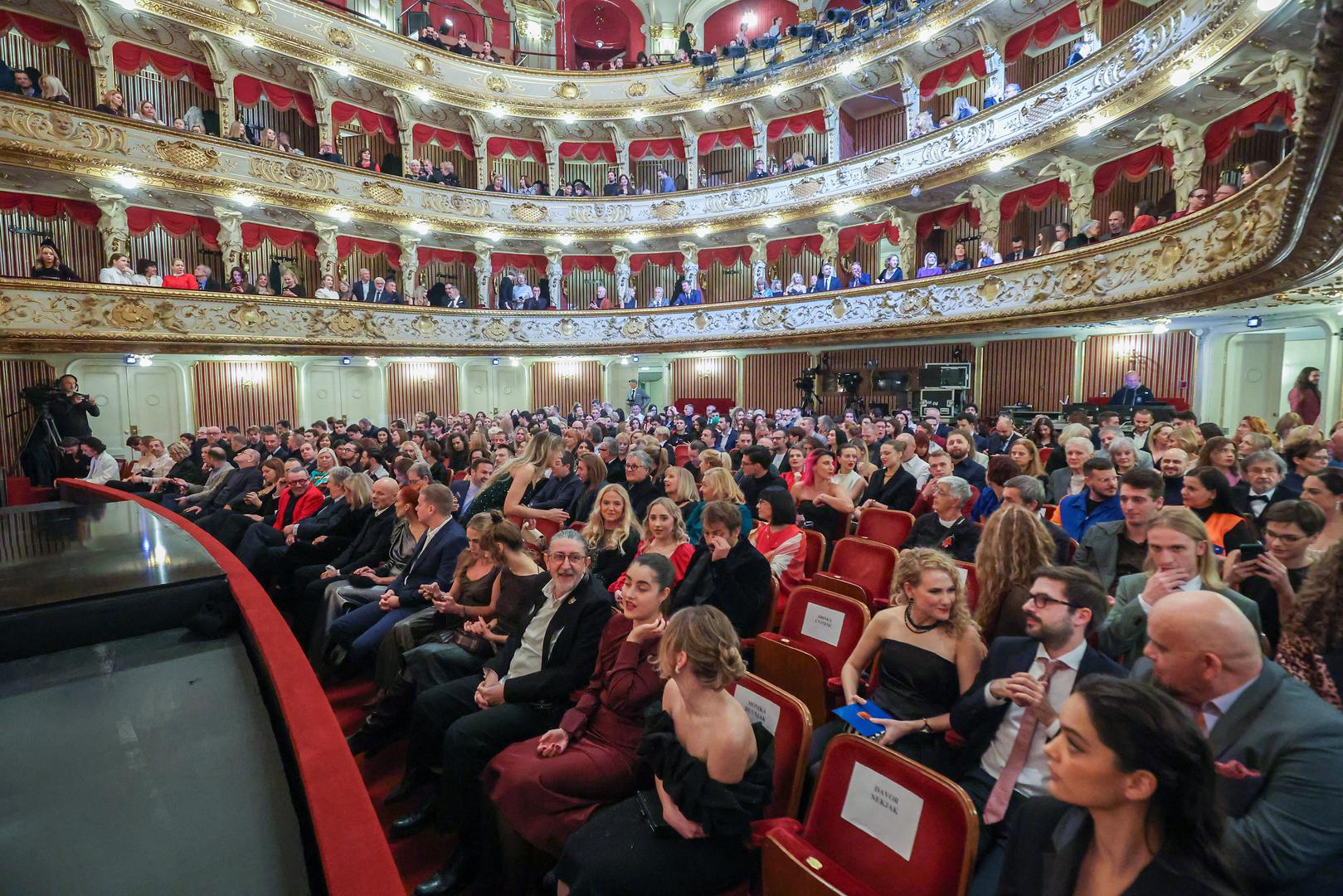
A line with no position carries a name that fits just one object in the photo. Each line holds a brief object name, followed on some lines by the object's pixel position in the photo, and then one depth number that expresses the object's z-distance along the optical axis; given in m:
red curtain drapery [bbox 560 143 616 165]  19.58
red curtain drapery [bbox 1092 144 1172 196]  10.41
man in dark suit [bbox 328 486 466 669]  3.71
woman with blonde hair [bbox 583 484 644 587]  3.82
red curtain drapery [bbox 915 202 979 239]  14.77
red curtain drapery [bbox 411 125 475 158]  17.52
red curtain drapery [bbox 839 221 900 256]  15.77
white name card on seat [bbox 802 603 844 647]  2.92
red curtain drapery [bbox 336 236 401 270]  16.23
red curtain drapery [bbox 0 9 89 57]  12.55
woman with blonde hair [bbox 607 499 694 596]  3.51
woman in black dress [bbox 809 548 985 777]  2.19
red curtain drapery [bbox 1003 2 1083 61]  12.33
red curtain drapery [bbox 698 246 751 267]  18.69
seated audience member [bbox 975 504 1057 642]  2.50
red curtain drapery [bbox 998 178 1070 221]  12.18
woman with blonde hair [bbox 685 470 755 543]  4.31
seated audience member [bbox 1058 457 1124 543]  3.61
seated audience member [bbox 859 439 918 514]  5.11
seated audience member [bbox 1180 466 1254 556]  3.12
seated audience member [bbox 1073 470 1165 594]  2.92
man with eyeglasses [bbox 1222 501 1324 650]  2.26
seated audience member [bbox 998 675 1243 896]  1.08
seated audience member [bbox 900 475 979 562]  3.68
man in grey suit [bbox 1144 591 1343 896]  1.29
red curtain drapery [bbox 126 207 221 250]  13.21
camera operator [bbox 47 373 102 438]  10.72
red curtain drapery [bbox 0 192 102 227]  12.16
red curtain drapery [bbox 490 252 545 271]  18.95
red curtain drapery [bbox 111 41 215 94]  13.28
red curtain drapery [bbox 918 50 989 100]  14.05
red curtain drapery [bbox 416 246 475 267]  18.50
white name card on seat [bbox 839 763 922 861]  1.62
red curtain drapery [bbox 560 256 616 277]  19.70
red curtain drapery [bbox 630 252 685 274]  19.75
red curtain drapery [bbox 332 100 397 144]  16.08
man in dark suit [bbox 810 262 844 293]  15.64
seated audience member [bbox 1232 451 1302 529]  3.77
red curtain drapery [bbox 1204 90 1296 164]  7.56
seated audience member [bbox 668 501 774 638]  3.11
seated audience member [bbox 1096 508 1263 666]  2.24
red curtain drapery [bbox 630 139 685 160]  19.48
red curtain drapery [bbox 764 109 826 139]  17.56
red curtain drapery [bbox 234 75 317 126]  14.73
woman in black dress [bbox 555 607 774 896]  1.78
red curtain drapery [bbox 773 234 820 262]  17.17
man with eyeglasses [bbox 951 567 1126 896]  1.85
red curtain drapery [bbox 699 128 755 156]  18.53
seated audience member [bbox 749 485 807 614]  3.71
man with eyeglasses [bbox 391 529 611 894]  2.49
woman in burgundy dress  2.17
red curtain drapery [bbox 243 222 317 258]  14.78
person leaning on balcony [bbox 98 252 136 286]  12.20
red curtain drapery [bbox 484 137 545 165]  18.91
